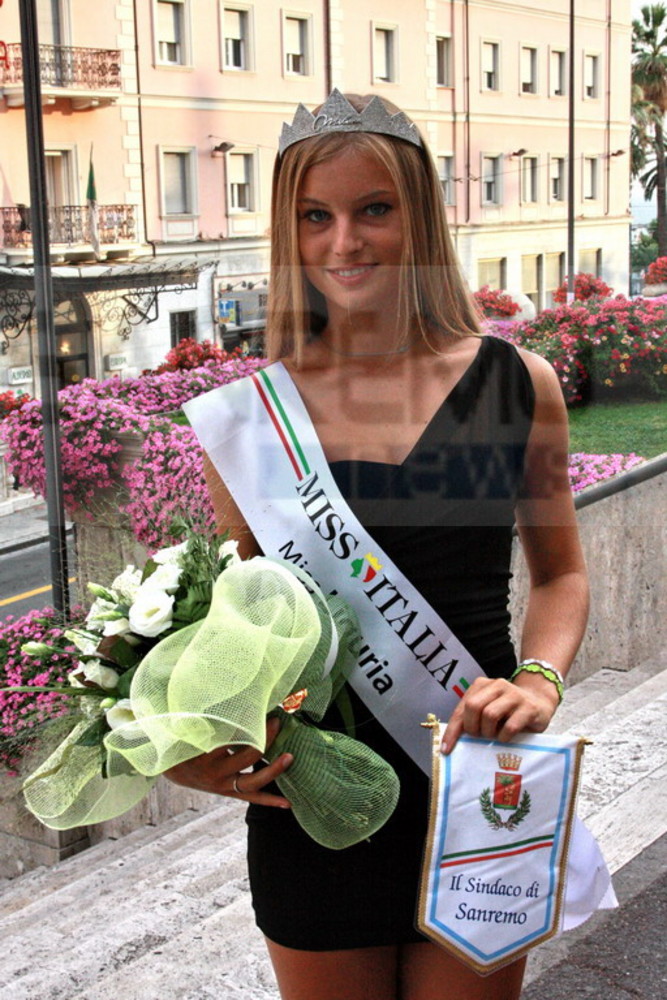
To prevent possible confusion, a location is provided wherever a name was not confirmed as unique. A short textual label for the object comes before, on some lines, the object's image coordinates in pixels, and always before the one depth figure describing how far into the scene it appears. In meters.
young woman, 1.16
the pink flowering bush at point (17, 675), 2.74
